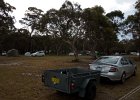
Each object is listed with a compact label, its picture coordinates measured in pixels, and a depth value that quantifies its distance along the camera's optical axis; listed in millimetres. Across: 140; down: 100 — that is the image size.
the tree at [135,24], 14774
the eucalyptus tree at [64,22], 11117
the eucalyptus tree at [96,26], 11635
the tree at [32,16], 25350
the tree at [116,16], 19699
